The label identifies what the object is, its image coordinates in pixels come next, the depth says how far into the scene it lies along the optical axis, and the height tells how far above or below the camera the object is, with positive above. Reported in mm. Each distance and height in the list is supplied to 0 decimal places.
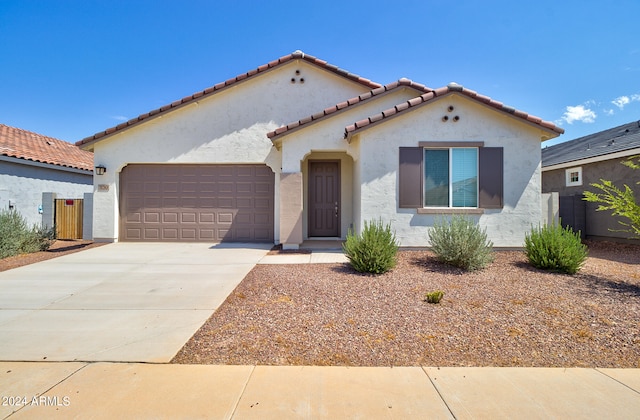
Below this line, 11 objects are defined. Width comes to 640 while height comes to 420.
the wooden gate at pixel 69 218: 12398 -125
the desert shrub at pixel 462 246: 6493 -628
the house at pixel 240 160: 9780 +1866
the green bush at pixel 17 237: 8586 -659
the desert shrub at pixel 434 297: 4664 -1187
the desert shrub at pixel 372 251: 6250 -706
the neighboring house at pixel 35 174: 12055 +1749
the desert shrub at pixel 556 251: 6297 -699
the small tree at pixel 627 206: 5891 +204
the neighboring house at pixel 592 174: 11120 +1692
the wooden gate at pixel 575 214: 12359 +108
